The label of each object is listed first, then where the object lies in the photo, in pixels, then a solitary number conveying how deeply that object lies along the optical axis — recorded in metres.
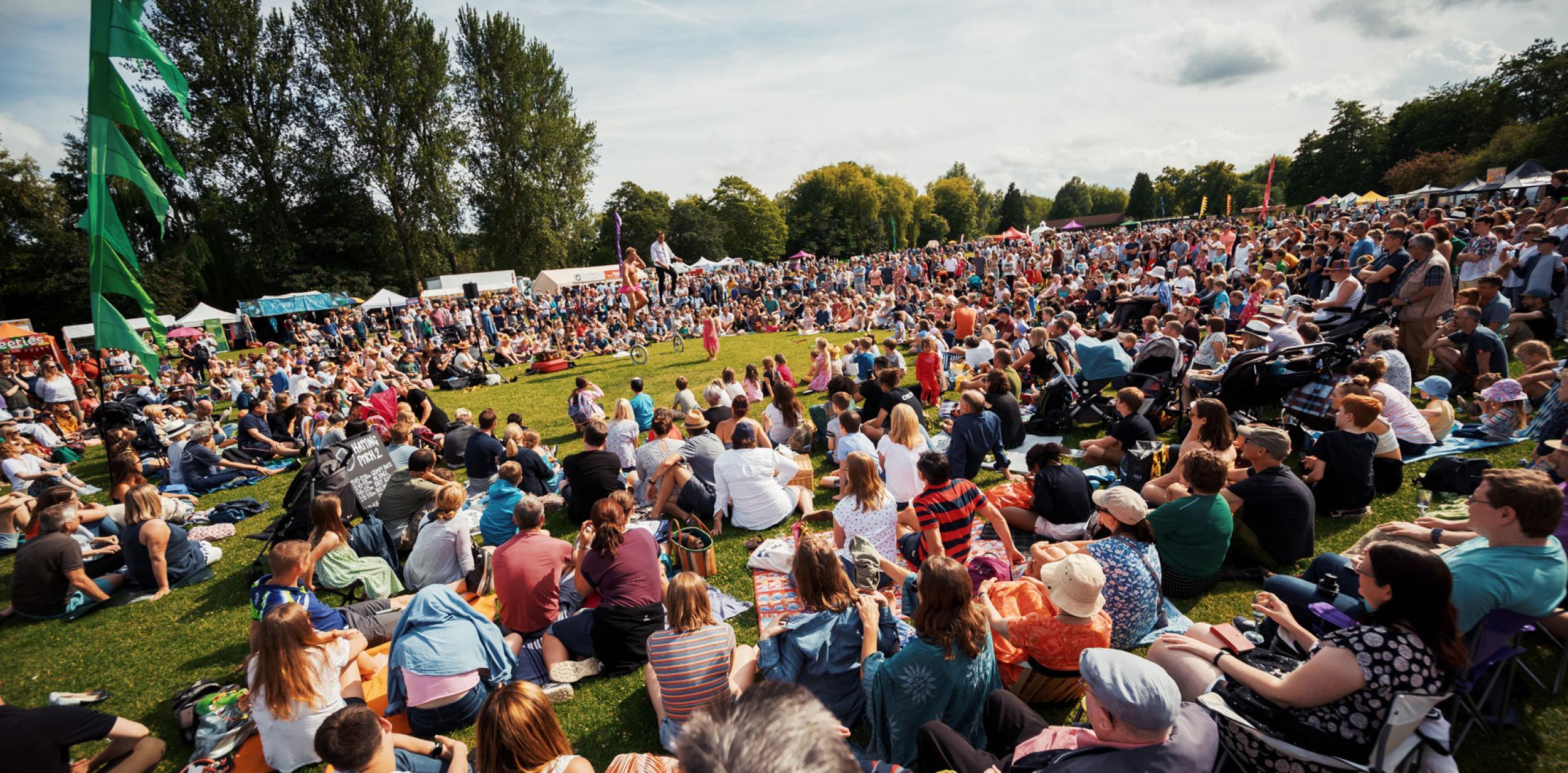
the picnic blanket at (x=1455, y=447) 6.18
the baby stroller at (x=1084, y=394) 8.64
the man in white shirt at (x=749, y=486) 6.38
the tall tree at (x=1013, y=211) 100.75
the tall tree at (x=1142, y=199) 106.56
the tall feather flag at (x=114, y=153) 4.35
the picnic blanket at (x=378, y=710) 3.91
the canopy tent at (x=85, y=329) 29.36
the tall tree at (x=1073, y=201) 142.88
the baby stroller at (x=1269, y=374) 7.03
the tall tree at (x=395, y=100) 33.25
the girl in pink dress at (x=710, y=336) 17.61
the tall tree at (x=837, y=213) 77.50
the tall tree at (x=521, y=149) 38.22
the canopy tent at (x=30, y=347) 20.38
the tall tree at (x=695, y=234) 68.44
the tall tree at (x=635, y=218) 68.00
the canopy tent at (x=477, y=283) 37.91
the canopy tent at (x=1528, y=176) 24.94
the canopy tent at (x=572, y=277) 36.56
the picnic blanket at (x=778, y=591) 4.94
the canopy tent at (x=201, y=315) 29.05
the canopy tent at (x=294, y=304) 31.36
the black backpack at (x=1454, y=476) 4.95
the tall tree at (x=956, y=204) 98.44
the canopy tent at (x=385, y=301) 30.88
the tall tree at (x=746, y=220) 72.94
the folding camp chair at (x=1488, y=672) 2.93
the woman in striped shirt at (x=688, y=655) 3.43
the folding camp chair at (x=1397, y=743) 2.39
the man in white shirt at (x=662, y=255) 18.19
